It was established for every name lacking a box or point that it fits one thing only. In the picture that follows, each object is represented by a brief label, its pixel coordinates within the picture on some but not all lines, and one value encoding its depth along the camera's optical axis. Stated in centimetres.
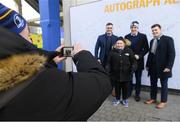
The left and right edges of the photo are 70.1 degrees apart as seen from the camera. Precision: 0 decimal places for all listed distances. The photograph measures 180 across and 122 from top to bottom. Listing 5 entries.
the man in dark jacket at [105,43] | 320
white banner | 300
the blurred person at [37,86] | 47
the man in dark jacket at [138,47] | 294
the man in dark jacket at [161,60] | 255
